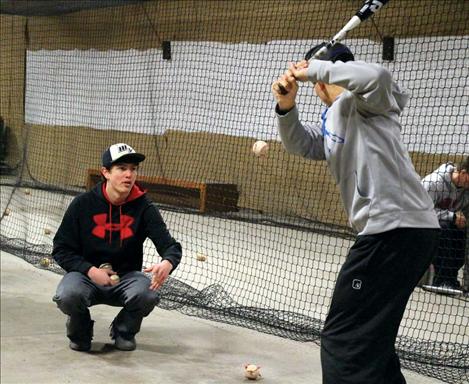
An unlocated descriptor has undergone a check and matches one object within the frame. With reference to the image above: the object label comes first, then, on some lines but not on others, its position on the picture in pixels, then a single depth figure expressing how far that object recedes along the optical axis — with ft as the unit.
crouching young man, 14.19
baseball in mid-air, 15.88
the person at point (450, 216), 21.36
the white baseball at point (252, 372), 13.25
